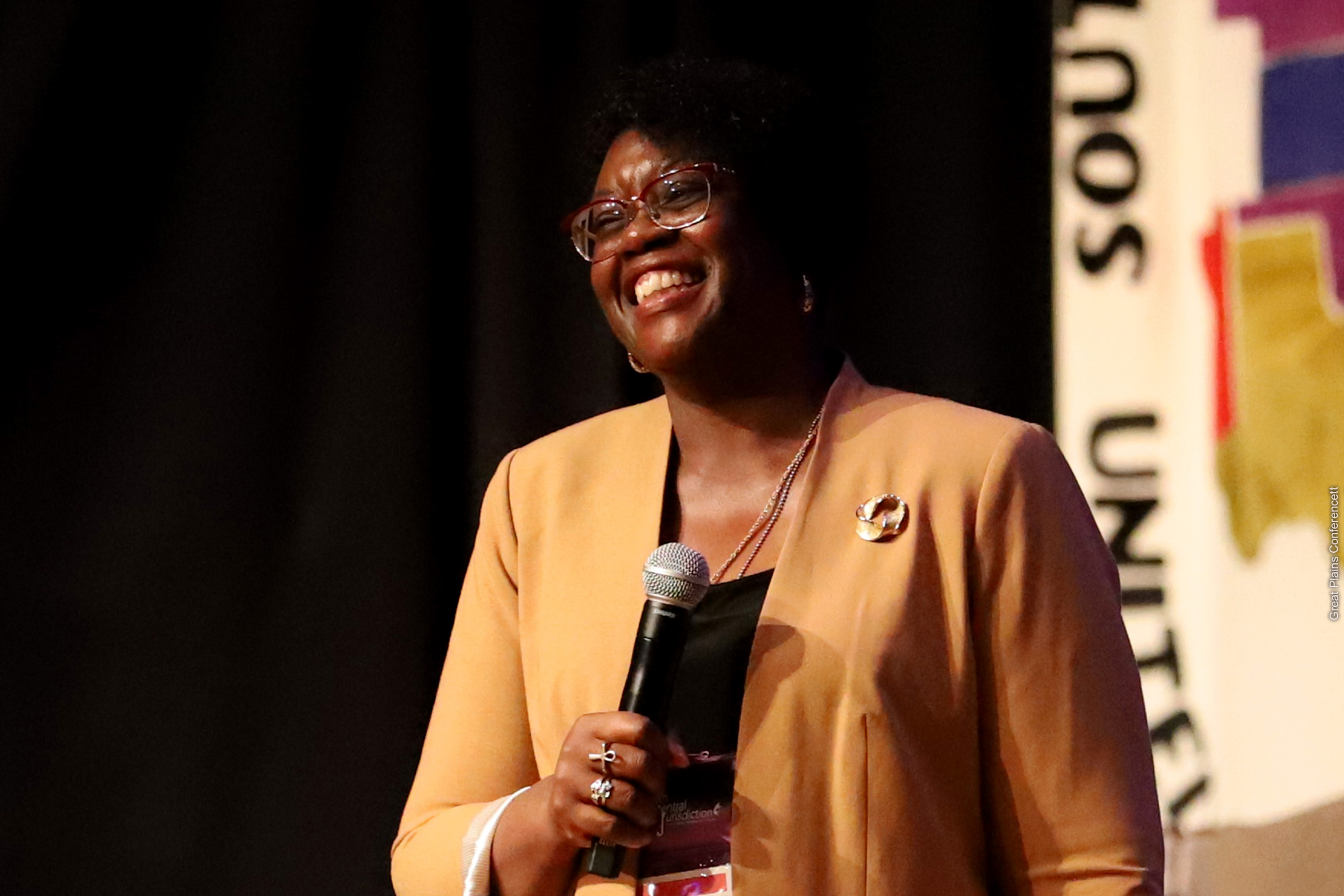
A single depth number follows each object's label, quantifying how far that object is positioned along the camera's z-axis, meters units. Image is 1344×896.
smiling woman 5.53
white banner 6.07
